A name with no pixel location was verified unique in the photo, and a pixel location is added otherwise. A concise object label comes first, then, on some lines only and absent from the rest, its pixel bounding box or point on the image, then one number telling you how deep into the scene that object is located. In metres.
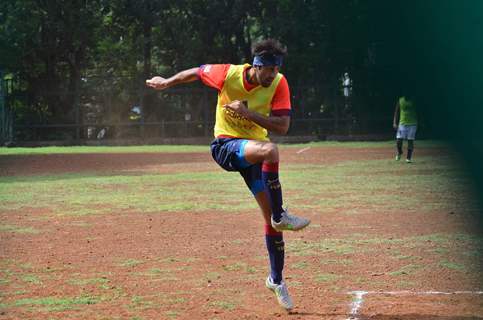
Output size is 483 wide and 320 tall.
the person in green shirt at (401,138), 23.72
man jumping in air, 6.05
